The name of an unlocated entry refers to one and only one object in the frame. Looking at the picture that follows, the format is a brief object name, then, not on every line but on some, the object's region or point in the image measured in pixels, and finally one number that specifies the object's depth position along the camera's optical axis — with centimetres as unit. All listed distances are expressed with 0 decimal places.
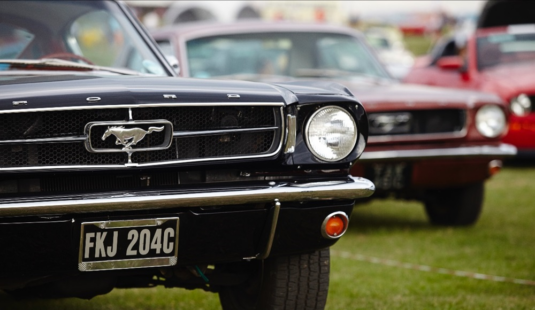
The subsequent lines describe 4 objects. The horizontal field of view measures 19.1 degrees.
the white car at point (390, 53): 3721
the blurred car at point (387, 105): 1040
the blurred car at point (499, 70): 1598
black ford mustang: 502
